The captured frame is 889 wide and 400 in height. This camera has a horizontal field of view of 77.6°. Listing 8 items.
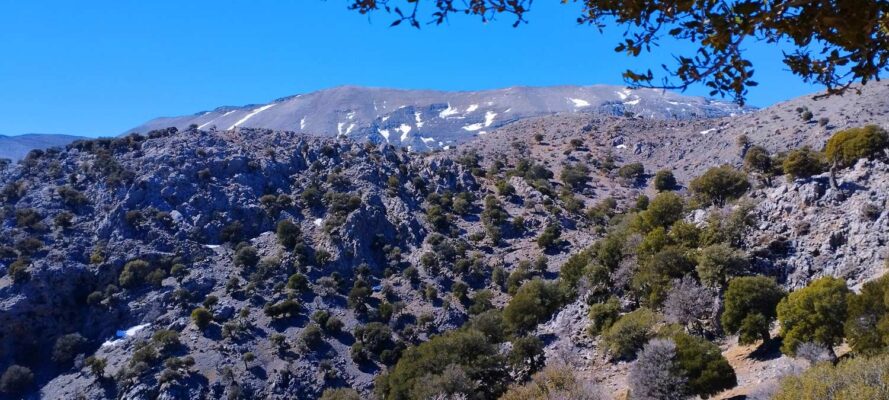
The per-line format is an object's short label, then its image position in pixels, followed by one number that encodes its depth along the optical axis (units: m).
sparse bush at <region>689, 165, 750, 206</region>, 32.22
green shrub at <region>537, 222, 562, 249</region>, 40.87
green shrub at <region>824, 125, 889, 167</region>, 26.77
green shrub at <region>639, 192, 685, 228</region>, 28.44
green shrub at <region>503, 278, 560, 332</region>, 25.92
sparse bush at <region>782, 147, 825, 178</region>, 30.83
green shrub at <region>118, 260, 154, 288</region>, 38.59
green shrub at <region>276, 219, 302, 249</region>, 43.28
